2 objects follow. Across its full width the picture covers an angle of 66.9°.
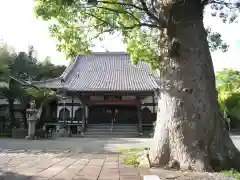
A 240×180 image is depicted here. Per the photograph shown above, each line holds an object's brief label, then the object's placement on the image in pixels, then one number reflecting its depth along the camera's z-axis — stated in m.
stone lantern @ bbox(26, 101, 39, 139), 11.99
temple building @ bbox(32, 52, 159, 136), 15.46
